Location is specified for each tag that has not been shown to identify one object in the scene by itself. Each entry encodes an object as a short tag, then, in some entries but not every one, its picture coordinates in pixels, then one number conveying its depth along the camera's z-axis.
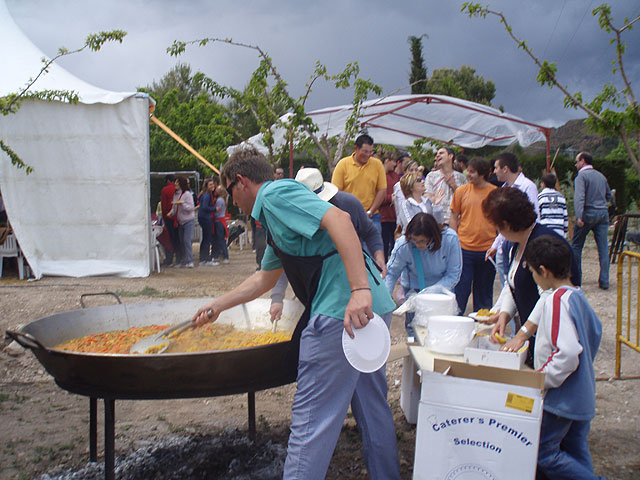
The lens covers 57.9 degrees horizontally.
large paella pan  2.51
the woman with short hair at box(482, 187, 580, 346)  3.14
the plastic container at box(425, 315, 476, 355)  2.86
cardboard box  2.36
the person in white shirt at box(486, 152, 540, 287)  5.83
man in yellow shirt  6.75
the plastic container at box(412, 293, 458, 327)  3.46
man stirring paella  2.28
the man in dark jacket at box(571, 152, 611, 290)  8.15
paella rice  3.13
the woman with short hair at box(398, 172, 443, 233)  6.05
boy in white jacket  2.57
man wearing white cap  3.53
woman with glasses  4.29
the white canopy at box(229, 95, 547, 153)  10.65
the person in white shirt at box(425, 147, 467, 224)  6.81
